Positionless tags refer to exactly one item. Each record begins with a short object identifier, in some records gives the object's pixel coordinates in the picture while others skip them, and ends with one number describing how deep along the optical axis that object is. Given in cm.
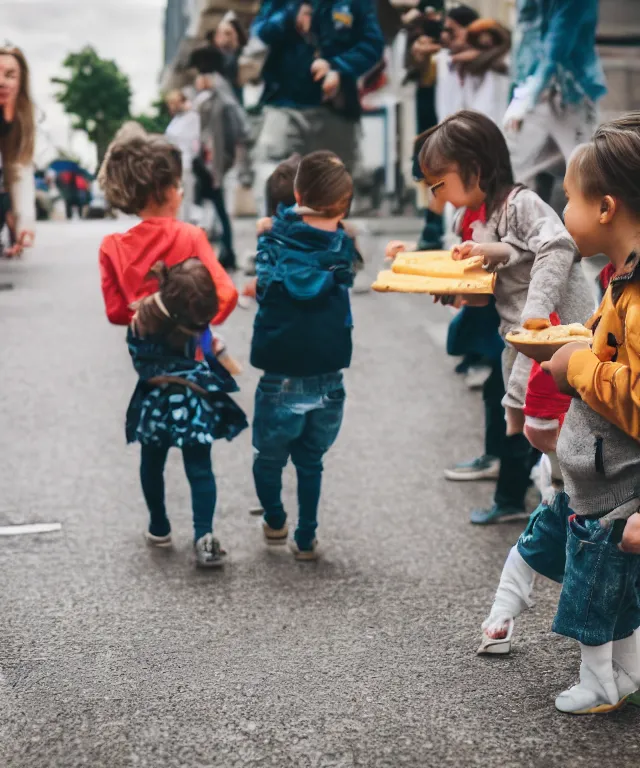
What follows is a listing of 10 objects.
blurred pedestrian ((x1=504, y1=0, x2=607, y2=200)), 629
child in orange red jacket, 435
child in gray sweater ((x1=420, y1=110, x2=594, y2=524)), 366
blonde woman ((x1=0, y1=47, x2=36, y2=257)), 776
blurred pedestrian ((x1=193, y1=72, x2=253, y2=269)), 1058
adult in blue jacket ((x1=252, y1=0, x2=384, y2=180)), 856
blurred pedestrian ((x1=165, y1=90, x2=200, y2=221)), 1080
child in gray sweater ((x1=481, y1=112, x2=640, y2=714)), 277
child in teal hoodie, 412
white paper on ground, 469
